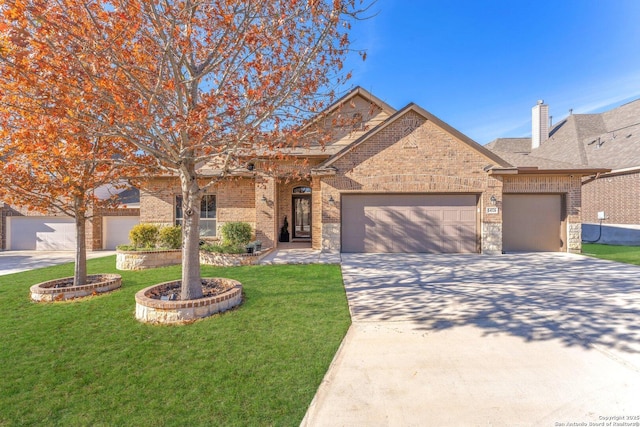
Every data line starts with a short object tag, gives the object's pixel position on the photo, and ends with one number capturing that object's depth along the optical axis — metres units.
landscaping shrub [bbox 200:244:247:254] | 9.09
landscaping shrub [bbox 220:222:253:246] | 10.22
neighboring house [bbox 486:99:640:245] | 14.86
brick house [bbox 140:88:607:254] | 10.34
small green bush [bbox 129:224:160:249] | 9.74
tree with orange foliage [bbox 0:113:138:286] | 4.38
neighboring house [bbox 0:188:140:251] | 13.73
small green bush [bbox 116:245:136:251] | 9.02
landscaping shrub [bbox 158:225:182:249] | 9.91
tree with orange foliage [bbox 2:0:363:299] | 3.90
